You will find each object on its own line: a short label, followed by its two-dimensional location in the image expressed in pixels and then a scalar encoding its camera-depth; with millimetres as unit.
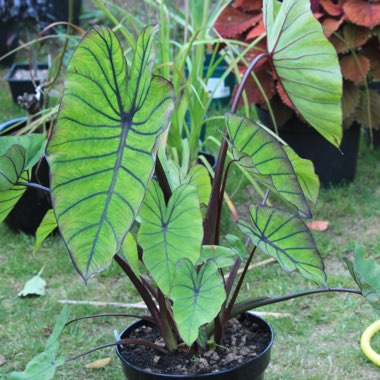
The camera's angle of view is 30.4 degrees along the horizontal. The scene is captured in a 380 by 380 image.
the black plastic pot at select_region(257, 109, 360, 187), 3139
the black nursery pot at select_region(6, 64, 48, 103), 4281
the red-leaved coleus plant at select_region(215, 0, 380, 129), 2973
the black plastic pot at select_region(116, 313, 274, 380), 1432
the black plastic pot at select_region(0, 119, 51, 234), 2861
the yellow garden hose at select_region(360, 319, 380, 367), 1959
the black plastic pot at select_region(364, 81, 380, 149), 3600
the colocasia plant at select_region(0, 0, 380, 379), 1223
